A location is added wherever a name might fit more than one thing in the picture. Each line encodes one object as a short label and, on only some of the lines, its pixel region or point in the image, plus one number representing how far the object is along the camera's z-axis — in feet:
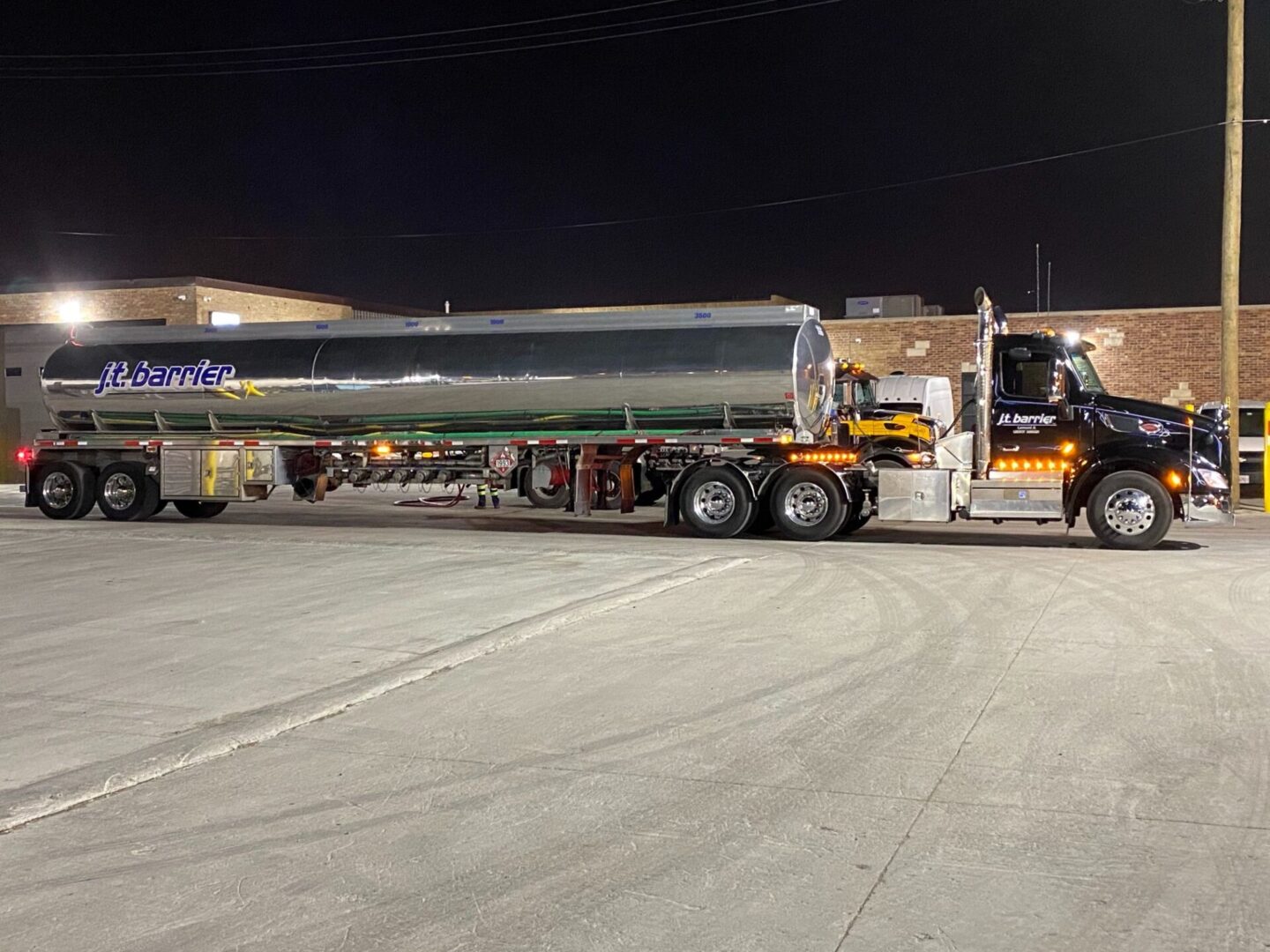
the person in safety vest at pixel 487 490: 66.59
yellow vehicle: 71.00
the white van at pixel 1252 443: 82.23
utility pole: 75.92
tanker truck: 54.44
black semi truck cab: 52.31
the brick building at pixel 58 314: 121.90
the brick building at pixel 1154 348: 100.56
